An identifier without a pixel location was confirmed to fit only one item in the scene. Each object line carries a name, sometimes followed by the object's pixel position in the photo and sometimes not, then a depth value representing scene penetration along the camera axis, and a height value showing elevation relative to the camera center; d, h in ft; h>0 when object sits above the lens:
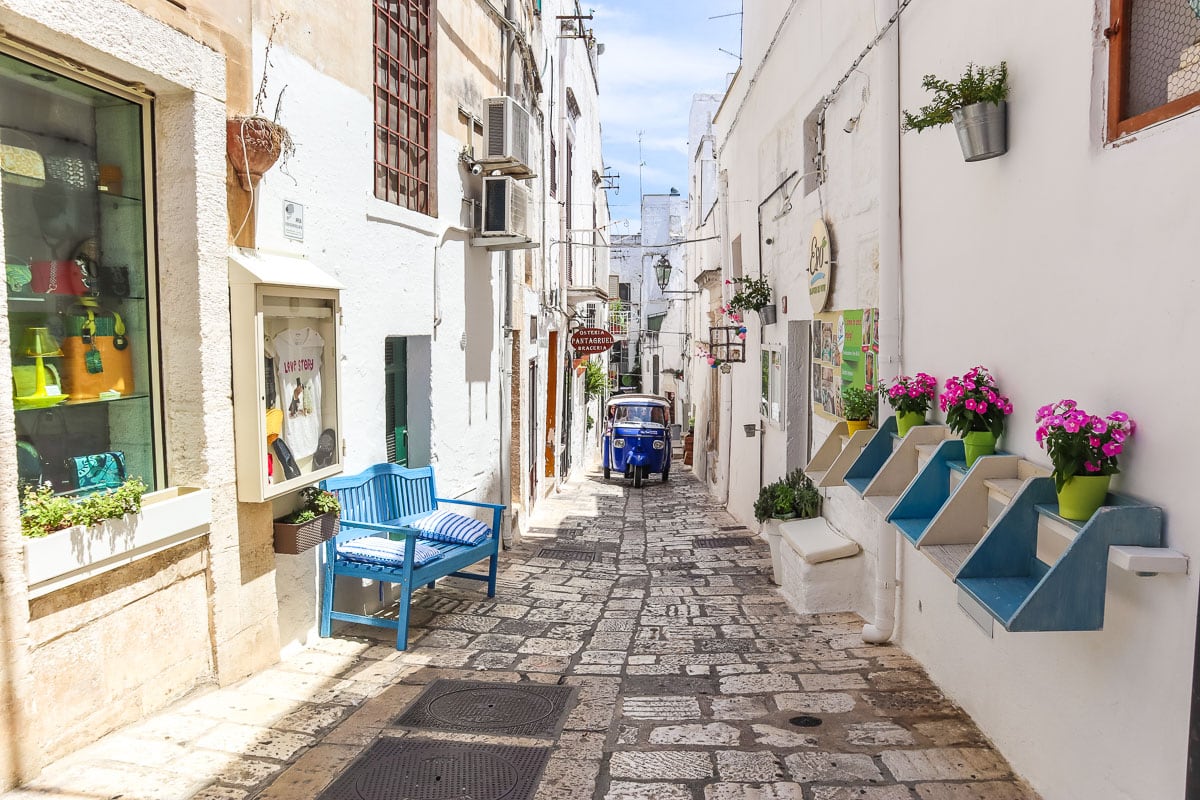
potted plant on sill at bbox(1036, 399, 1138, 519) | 9.89 -1.24
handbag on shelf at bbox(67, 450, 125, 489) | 12.90 -1.79
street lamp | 64.12 +5.98
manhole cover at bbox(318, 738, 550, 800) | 12.25 -6.29
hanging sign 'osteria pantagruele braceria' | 59.72 +0.71
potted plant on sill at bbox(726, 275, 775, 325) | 33.37 +2.03
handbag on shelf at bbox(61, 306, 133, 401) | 12.75 -0.02
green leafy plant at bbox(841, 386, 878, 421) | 20.36 -1.31
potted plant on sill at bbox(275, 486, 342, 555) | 16.33 -3.33
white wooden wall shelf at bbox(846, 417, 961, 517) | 16.58 -2.31
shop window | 11.93 +1.12
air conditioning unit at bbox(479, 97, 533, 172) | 28.30 +7.23
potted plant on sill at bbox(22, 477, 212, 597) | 11.10 -2.48
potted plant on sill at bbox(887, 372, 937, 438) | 17.10 -1.01
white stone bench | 22.09 -5.80
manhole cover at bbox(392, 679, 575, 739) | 14.65 -6.40
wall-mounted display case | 14.83 -0.40
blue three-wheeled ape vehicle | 62.28 -6.65
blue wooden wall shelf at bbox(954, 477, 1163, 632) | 9.50 -2.58
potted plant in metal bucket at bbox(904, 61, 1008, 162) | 13.32 +3.75
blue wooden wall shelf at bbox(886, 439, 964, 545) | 14.87 -2.47
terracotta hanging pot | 14.84 +3.60
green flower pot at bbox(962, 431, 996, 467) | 13.88 -1.54
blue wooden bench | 18.52 -4.33
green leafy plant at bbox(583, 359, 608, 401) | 87.40 -3.15
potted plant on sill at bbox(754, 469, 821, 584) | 26.45 -4.85
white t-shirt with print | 16.39 -0.65
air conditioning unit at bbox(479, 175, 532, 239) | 28.78 +4.82
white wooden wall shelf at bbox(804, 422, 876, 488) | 19.84 -2.60
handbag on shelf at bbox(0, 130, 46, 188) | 11.65 +2.66
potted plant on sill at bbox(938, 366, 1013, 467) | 13.76 -1.00
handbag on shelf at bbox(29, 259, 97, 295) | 12.32 +1.11
